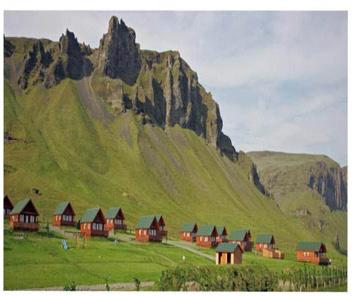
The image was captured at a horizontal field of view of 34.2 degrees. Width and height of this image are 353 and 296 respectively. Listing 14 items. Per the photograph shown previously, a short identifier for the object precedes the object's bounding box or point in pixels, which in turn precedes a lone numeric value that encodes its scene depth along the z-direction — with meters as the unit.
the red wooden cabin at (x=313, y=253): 84.25
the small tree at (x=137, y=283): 60.50
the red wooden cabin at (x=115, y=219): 91.94
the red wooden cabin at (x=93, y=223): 81.00
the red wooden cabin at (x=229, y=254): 72.81
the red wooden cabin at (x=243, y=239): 91.19
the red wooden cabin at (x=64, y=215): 84.69
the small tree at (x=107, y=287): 59.49
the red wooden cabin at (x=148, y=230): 85.38
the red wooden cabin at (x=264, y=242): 94.25
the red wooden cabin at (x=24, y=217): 73.56
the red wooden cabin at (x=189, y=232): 97.56
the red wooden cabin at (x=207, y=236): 90.88
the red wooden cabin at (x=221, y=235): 91.30
